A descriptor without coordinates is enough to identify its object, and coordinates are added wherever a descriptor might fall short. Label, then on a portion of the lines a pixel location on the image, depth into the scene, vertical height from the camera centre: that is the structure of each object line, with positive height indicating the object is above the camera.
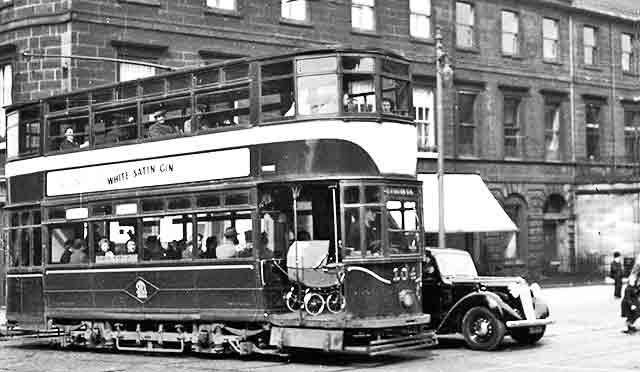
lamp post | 24.16 +2.40
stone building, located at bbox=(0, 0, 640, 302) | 29.05 +5.44
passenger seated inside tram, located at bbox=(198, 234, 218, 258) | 17.20 -0.14
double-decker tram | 16.12 +0.46
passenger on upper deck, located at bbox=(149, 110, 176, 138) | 18.08 +1.95
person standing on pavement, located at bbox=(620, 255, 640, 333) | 21.09 -1.39
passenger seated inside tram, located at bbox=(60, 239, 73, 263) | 19.44 -0.17
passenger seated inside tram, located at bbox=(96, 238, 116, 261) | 18.67 -0.14
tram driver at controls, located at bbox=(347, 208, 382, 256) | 15.93 +0.04
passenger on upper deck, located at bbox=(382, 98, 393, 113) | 16.55 +2.07
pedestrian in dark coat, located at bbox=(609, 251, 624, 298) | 32.12 -1.26
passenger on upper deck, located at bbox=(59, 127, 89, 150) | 19.61 +1.87
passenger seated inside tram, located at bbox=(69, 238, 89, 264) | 19.14 -0.19
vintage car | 17.89 -1.20
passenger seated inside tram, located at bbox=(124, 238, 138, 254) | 18.28 -0.11
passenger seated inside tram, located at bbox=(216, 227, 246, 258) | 16.94 -0.11
